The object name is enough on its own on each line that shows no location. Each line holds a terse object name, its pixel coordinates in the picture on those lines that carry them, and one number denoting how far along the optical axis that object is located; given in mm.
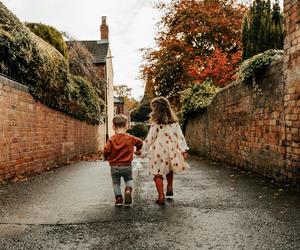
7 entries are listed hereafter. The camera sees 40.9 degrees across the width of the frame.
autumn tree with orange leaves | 25875
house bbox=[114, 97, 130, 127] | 59300
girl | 5840
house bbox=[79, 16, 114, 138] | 36784
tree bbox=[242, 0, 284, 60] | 13781
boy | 5578
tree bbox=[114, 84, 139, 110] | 64750
